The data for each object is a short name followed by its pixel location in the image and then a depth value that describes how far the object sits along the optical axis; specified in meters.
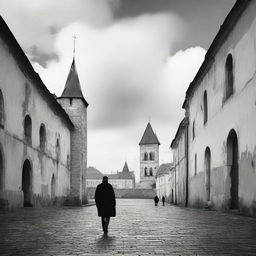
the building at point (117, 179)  166.50
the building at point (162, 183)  74.22
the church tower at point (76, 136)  39.84
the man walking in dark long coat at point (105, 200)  9.77
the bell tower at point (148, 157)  123.81
